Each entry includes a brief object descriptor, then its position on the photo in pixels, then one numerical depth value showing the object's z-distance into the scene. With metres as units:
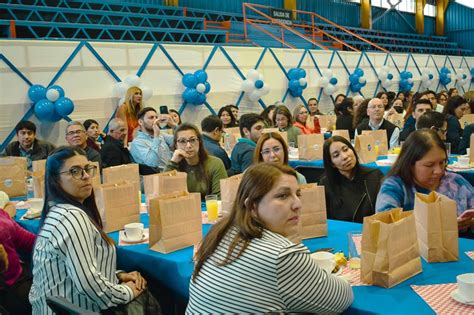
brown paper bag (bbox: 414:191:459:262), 2.04
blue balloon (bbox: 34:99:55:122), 6.97
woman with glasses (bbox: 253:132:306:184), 3.48
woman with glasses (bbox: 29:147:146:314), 2.06
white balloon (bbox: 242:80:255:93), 10.04
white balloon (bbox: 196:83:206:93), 9.04
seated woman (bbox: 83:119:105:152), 6.39
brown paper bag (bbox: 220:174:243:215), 3.07
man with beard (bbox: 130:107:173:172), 5.11
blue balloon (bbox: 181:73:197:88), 8.98
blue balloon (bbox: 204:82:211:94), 9.20
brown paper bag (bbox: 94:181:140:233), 3.02
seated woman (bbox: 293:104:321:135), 7.79
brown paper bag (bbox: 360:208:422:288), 1.83
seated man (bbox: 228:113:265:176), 4.70
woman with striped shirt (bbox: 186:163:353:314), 1.57
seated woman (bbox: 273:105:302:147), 6.72
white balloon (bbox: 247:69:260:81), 10.11
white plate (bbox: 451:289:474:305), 1.68
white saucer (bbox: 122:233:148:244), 2.74
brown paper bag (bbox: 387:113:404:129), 8.13
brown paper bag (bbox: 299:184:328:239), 2.55
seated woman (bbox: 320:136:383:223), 3.26
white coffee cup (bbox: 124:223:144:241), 2.77
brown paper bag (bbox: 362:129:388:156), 5.44
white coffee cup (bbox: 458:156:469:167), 4.52
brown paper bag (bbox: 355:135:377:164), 5.07
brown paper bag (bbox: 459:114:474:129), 6.51
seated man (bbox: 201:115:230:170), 5.11
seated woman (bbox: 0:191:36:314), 2.74
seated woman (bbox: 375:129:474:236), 2.57
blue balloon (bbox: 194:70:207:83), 9.05
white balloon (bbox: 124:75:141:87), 8.11
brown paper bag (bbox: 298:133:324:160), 5.60
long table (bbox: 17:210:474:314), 1.73
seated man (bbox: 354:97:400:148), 5.99
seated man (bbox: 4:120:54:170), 5.56
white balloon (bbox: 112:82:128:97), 8.02
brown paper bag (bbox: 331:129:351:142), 5.73
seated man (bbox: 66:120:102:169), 4.96
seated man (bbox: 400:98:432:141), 5.64
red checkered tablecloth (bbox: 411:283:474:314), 1.65
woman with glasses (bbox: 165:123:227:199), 3.88
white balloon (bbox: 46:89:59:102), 7.07
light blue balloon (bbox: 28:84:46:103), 7.03
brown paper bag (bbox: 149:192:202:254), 2.52
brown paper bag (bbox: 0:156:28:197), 4.15
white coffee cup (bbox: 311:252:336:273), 2.01
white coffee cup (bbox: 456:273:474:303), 1.69
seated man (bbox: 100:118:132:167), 5.09
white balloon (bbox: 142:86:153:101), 8.24
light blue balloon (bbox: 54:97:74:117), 7.07
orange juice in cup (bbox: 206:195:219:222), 3.07
